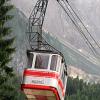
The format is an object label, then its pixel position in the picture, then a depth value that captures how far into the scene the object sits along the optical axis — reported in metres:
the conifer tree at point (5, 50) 40.58
